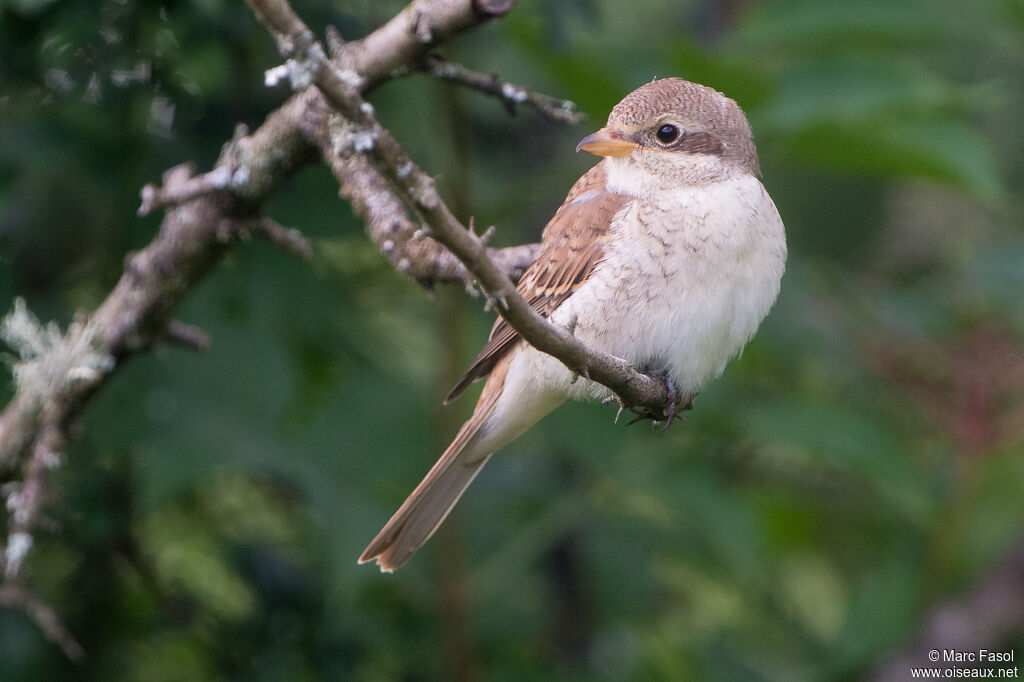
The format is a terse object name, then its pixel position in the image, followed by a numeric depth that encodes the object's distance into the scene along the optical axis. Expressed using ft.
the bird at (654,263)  17.37
